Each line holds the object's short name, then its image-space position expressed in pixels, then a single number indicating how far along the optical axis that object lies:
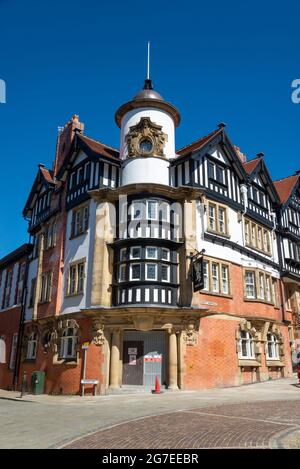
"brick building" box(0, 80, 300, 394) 19.91
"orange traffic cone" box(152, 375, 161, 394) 18.33
